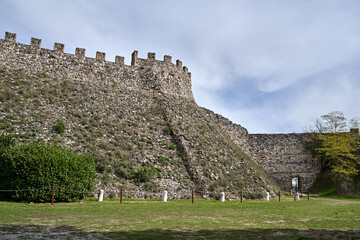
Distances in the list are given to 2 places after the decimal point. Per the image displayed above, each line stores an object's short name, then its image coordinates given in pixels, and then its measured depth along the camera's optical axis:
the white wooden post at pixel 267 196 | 21.53
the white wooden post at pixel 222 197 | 19.40
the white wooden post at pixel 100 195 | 16.77
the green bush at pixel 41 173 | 15.23
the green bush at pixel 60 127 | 20.36
